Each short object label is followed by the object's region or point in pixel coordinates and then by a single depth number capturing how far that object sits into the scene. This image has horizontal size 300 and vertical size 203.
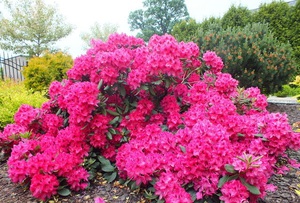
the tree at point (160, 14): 21.20
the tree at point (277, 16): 9.41
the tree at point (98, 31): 23.94
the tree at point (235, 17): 8.85
